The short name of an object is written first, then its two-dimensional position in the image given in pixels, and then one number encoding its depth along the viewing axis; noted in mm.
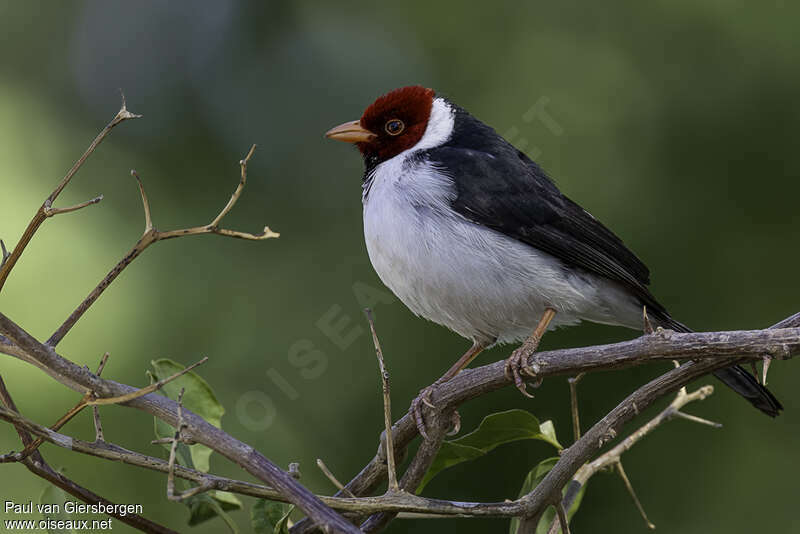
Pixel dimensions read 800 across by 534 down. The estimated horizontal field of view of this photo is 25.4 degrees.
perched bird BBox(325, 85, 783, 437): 6281
